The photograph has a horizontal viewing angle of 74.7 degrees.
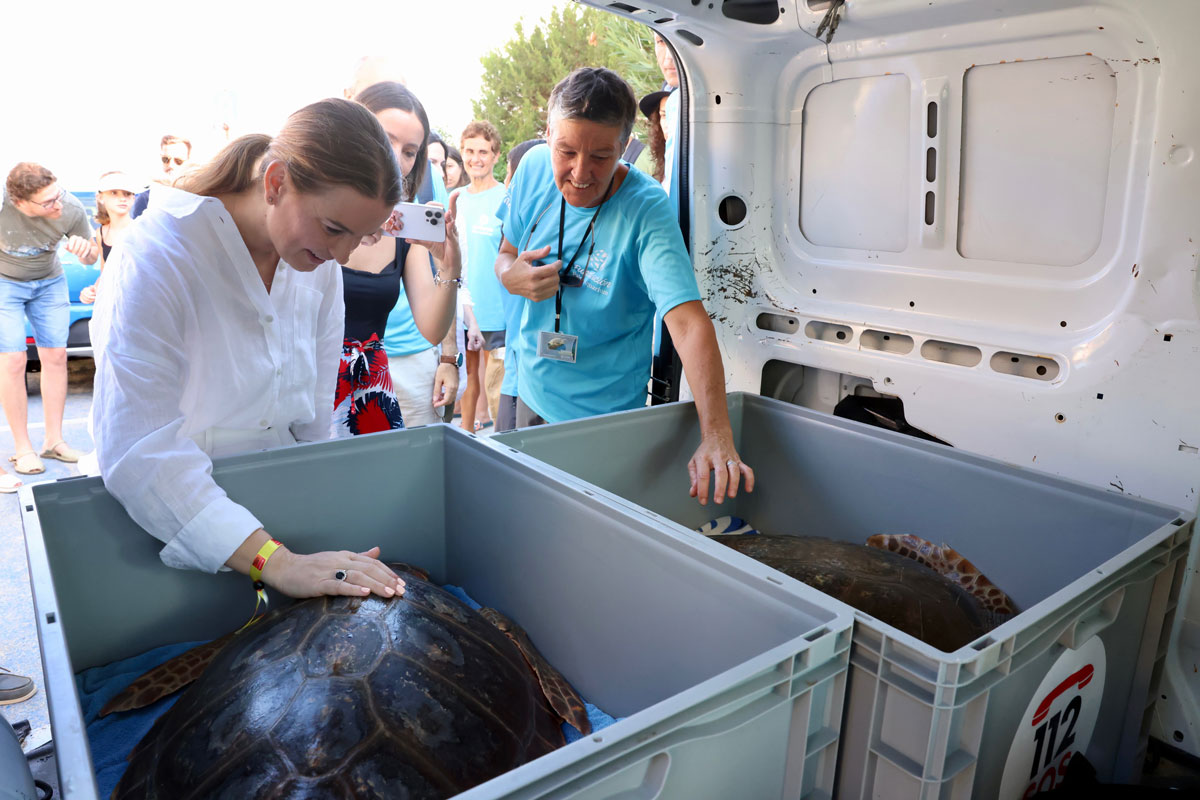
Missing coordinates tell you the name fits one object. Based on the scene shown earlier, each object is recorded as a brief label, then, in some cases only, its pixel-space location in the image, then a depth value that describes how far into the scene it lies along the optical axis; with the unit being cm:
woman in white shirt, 137
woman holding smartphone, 235
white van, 161
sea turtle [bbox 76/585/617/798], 134
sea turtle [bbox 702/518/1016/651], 153
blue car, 638
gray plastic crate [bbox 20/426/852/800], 85
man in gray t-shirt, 444
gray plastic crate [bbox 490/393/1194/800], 98
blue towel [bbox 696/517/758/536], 228
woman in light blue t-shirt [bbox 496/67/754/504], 207
